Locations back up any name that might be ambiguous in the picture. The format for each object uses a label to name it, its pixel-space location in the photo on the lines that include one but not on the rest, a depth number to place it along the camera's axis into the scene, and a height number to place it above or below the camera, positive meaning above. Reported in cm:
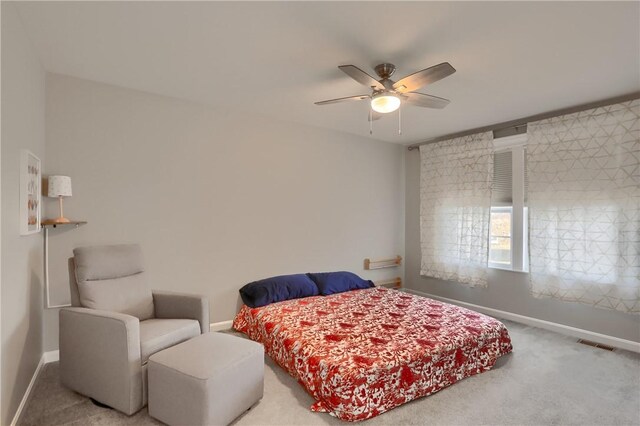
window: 393 +7
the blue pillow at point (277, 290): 348 -85
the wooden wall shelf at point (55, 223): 257 -7
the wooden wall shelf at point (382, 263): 486 -76
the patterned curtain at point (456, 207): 418 +8
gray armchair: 200 -79
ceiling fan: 212 +93
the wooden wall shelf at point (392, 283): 503 -109
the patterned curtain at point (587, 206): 306 +7
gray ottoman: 179 -98
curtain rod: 318 +111
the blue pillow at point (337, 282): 395 -86
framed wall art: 205 +15
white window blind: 407 +43
